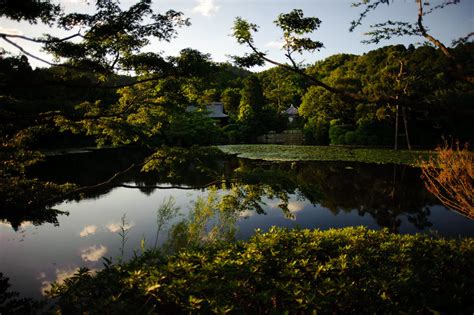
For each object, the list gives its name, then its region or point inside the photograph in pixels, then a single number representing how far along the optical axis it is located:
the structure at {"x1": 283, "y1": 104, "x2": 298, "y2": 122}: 48.44
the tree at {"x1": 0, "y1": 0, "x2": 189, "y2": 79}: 4.90
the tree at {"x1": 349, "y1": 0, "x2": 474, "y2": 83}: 2.85
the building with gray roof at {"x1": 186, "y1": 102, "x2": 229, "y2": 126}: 46.22
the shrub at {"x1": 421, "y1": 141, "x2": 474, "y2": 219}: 6.19
